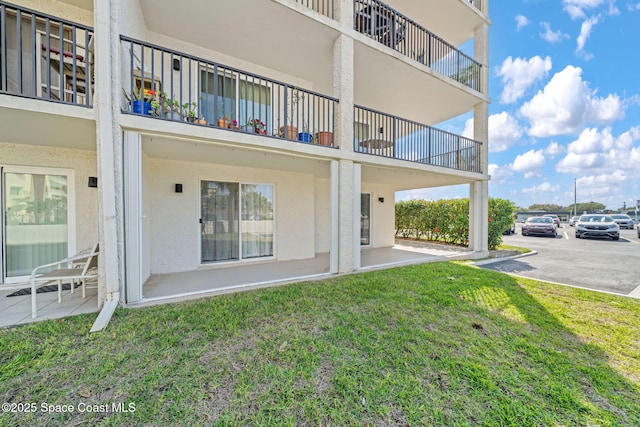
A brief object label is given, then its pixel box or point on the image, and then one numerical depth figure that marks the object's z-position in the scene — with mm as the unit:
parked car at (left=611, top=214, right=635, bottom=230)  20734
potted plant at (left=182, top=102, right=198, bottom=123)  4390
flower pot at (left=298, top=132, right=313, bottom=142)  5590
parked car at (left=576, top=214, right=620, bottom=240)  14248
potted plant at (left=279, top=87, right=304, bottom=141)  5890
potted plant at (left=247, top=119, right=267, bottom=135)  5150
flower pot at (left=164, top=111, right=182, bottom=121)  4405
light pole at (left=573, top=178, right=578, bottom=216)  39016
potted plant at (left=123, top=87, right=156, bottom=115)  3889
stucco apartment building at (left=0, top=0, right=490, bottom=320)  3691
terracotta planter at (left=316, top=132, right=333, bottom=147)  5968
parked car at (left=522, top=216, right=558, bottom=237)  16125
